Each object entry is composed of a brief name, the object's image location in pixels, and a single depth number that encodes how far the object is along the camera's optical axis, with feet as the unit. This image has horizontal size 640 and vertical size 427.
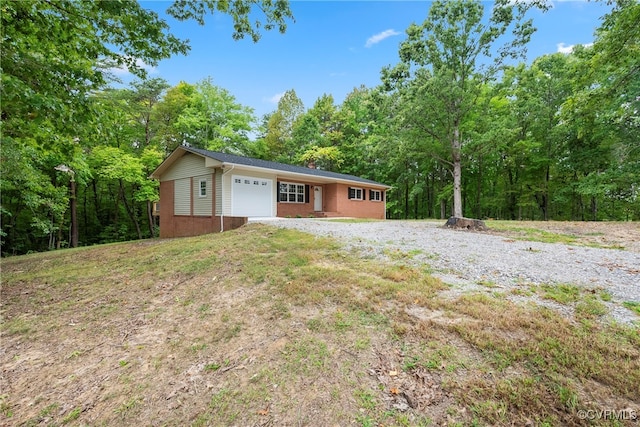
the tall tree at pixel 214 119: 65.82
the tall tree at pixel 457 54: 38.06
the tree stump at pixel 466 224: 29.68
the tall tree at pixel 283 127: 85.66
